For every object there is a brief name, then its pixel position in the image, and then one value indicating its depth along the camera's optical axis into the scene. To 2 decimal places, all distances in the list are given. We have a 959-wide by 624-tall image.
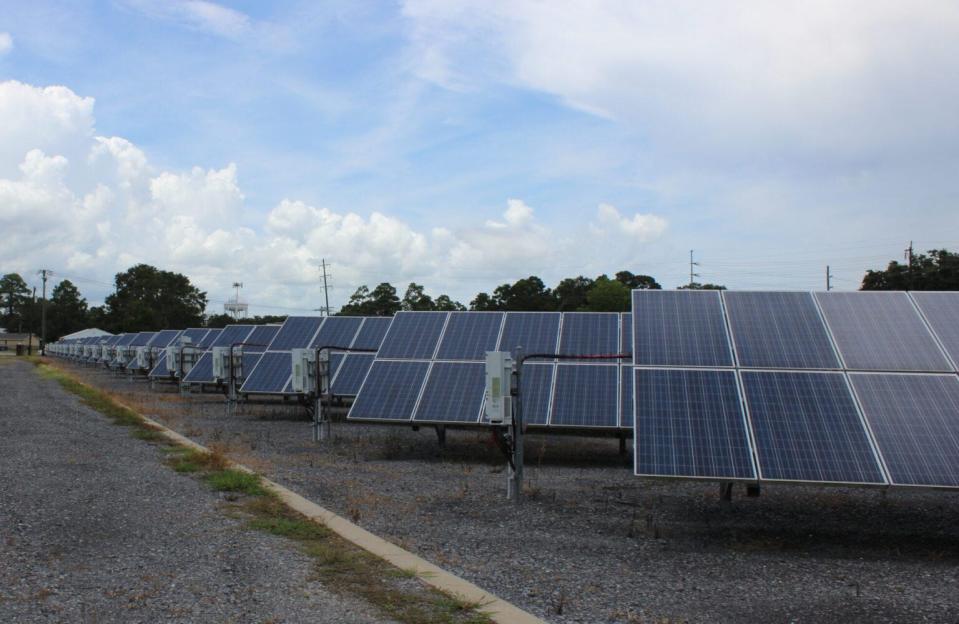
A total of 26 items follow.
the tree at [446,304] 82.19
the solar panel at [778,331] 9.59
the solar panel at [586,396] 14.07
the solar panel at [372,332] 23.08
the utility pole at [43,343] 108.29
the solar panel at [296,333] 25.06
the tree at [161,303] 116.16
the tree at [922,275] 58.75
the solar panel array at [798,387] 8.09
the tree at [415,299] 85.94
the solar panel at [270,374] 23.14
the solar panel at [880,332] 9.39
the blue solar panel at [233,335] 34.19
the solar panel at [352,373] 21.28
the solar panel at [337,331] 23.69
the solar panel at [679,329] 9.74
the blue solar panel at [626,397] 13.88
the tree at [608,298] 67.69
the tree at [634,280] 83.86
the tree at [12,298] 164.25
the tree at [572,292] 85.31
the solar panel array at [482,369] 14.41
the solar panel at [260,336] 30.19
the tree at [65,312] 142.12
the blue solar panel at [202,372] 29.53
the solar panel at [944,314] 9.65
